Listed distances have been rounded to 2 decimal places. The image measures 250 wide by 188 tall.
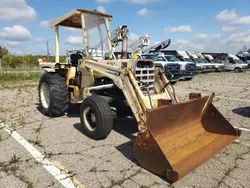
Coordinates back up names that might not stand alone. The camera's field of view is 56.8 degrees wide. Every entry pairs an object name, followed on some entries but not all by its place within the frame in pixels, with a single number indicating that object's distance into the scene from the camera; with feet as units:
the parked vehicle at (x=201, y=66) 76.12
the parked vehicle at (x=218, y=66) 81.70
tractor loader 10.65
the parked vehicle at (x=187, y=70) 53.42
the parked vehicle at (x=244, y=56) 106.32
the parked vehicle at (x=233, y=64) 84.34
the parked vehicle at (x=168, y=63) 50.13
